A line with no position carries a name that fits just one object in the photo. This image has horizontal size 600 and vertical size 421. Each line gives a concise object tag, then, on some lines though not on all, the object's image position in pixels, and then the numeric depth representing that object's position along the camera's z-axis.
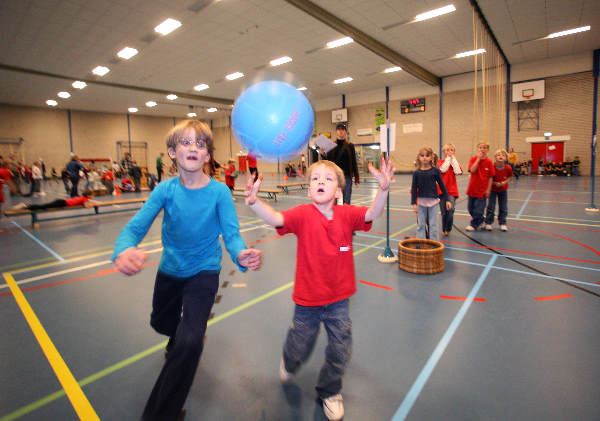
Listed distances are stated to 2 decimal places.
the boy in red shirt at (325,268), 1.94
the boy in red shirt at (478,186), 6.18
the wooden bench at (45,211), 7.54
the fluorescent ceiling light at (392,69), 19.70
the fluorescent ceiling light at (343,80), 22.06
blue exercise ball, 1.92
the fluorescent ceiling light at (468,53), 16.69
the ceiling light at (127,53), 15.35
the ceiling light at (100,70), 17.96
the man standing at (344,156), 6.02
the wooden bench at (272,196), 12.09
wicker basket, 4.18
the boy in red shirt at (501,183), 6.49
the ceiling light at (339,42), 14.87
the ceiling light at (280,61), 17.58
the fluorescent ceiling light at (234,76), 20.43
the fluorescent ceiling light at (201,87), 23.09
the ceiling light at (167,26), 12.51
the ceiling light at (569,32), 14.40
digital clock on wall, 23.46
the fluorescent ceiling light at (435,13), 12.14
